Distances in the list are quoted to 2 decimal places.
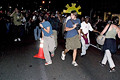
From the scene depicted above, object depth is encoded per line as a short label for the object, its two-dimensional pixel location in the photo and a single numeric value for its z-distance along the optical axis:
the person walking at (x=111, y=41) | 2.95
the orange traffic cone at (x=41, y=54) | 3.97
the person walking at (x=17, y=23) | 6.36
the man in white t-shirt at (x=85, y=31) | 3.96
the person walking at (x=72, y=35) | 3.18
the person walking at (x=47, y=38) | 3.32
